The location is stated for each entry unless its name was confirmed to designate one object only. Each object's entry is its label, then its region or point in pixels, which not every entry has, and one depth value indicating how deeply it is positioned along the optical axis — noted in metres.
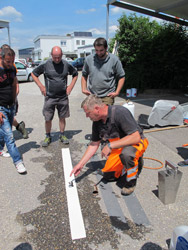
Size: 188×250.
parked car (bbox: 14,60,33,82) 15.38
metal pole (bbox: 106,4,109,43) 8.60
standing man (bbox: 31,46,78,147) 4.02
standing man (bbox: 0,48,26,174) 3.22
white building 82.28
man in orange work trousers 2.45
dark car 25.85
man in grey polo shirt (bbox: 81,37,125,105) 3.79
